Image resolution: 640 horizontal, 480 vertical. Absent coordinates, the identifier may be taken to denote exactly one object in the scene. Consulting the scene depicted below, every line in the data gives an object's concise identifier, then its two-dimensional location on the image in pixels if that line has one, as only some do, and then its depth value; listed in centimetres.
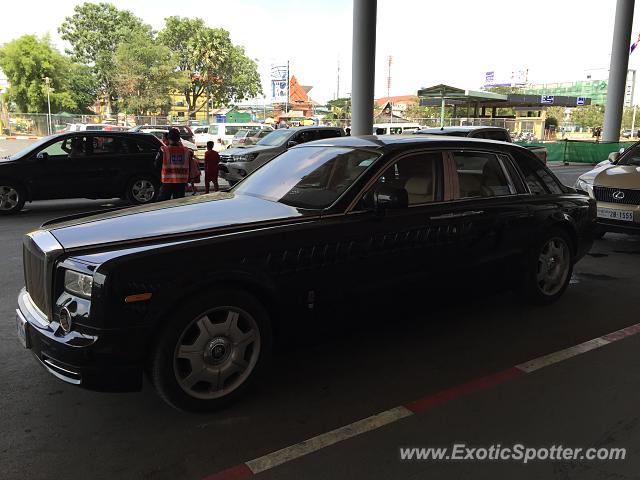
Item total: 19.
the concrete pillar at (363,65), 1317
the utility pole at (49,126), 3989
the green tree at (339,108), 7138
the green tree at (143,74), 5256
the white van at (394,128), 2731
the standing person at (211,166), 1280
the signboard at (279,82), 5912
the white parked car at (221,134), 2753
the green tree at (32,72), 5338
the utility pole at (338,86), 8189
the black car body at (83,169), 1052
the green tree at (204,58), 5650
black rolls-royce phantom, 290
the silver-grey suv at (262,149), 1450
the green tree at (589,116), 9662
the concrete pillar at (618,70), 2156
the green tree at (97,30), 6262
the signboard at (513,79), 12196
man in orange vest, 984
